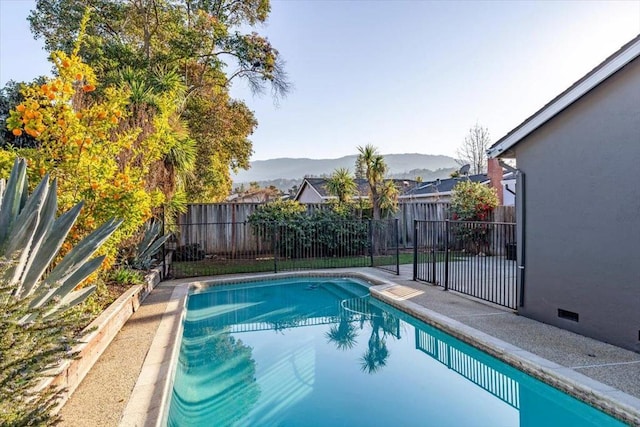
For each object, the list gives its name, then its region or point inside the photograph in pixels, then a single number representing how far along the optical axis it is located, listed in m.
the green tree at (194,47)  13.72
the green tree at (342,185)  16.11
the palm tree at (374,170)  14.73
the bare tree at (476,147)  38.28
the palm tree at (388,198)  15.23
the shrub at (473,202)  16.47
